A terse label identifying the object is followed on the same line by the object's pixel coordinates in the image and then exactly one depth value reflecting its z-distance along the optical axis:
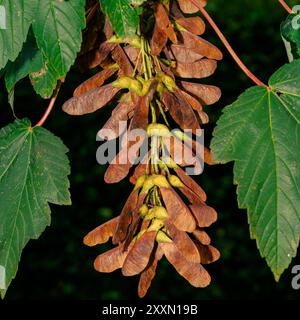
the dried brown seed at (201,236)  0.34
